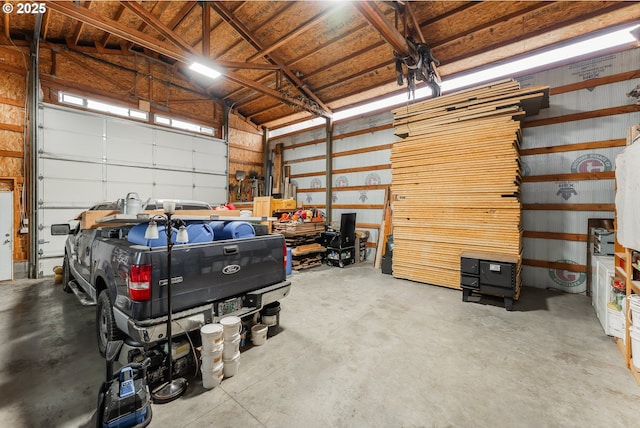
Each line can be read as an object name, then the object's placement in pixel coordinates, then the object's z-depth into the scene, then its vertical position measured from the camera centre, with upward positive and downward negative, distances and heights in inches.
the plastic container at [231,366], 99.8 -59.7
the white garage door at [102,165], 250.5 +52.4
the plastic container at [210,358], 92.7 -52.4
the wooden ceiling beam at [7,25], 217.6 +160.8
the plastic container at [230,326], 97.3 -43.2
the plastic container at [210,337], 91.0 -44.5
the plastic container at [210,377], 93.0 -59.7
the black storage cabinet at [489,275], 168.1 -42.5
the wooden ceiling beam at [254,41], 239.5 +174.3
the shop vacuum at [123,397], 68.8 -51.5
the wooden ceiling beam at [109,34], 232.9 +182.0
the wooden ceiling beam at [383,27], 163.9 +128.7
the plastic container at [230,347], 98.4 -51.9
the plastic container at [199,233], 105.5 -9.1
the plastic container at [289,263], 245.6 -49.2
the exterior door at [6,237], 231.5 -24.0
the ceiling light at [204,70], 229.6 +127.4
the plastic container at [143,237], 95.6 -10.0
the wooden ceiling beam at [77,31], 224.7 +175.4
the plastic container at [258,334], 123.2 -58.6
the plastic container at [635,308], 99.0 -36.6
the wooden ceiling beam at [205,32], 226.4 +156.0
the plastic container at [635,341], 98.3 -49.4
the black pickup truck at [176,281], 83.6 -27.2
